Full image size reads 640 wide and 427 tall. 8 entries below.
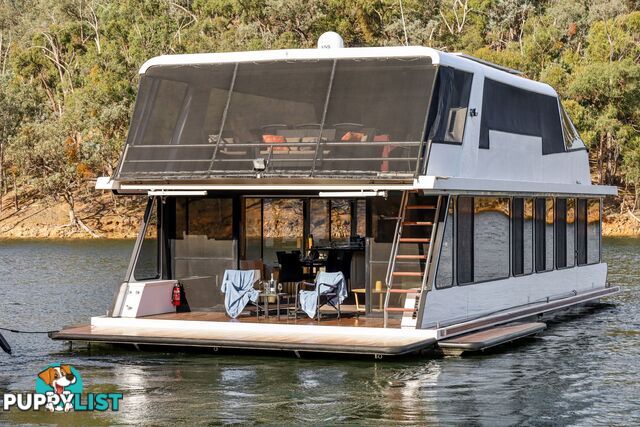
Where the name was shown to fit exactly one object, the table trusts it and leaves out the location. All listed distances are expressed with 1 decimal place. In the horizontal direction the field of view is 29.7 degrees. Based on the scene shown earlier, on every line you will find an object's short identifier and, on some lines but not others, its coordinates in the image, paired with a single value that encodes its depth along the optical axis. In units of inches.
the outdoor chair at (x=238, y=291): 706.8
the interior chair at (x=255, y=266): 748.0
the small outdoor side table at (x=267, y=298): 718.5
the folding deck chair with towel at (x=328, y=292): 703.1
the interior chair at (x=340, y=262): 782.5
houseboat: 665.0
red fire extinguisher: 748.0
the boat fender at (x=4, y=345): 650.8
